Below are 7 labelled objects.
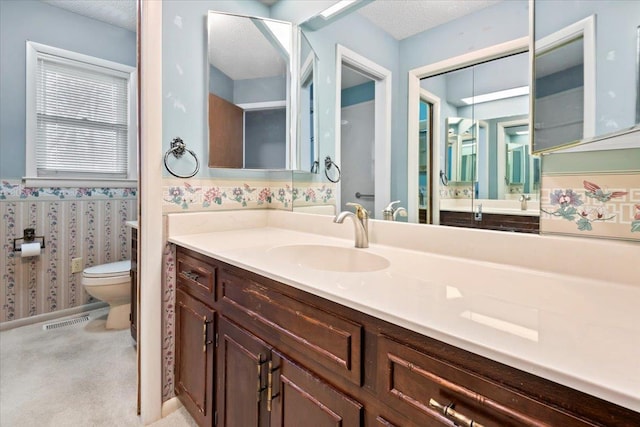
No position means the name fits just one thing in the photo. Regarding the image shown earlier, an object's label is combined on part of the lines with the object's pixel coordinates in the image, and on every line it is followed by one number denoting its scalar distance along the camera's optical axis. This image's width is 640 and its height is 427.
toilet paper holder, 2.38
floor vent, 2.39
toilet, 2.26
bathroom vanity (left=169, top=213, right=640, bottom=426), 0.44
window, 2.45
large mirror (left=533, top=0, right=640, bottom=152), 0.62
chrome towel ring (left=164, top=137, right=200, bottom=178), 1.51
